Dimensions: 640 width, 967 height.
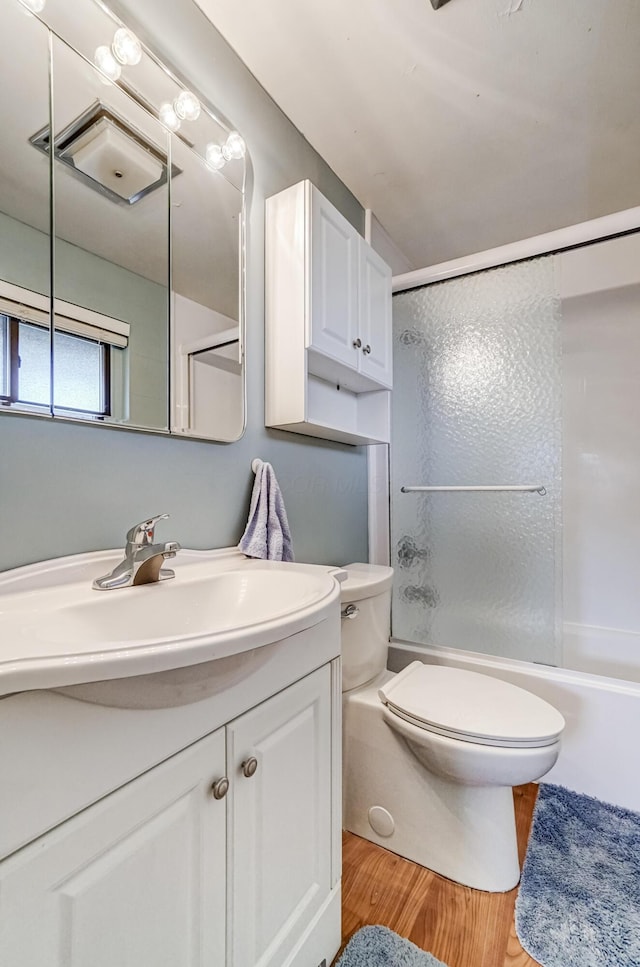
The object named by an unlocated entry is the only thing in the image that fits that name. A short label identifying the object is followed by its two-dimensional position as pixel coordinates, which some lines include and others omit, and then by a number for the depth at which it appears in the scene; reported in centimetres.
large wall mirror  84
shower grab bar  173
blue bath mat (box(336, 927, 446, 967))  92
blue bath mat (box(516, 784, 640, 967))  96
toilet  108
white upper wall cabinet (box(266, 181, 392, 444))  136
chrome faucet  86
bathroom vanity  44
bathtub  141
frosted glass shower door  174
